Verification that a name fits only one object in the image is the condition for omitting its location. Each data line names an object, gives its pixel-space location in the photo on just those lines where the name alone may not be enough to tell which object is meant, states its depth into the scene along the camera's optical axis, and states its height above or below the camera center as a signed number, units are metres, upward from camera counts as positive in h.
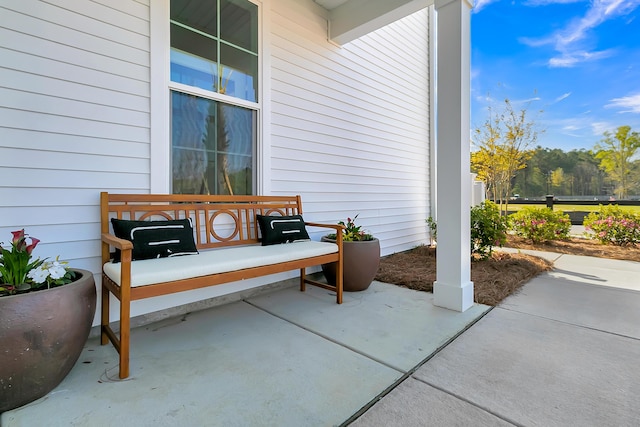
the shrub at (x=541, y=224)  5.36 -0.28
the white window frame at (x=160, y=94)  2.20 +0.88
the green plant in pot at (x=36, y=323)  1.19 -0.50
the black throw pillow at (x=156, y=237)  1.88 -0.19
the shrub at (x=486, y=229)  3.95 -0.28
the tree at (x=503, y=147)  6.44 +1.41
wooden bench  1.54 -0.32
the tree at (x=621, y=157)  9.77 +1.80
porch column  2.39 +0.47
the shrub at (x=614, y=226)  4.91 -0.30
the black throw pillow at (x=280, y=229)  2.60 -0.19
